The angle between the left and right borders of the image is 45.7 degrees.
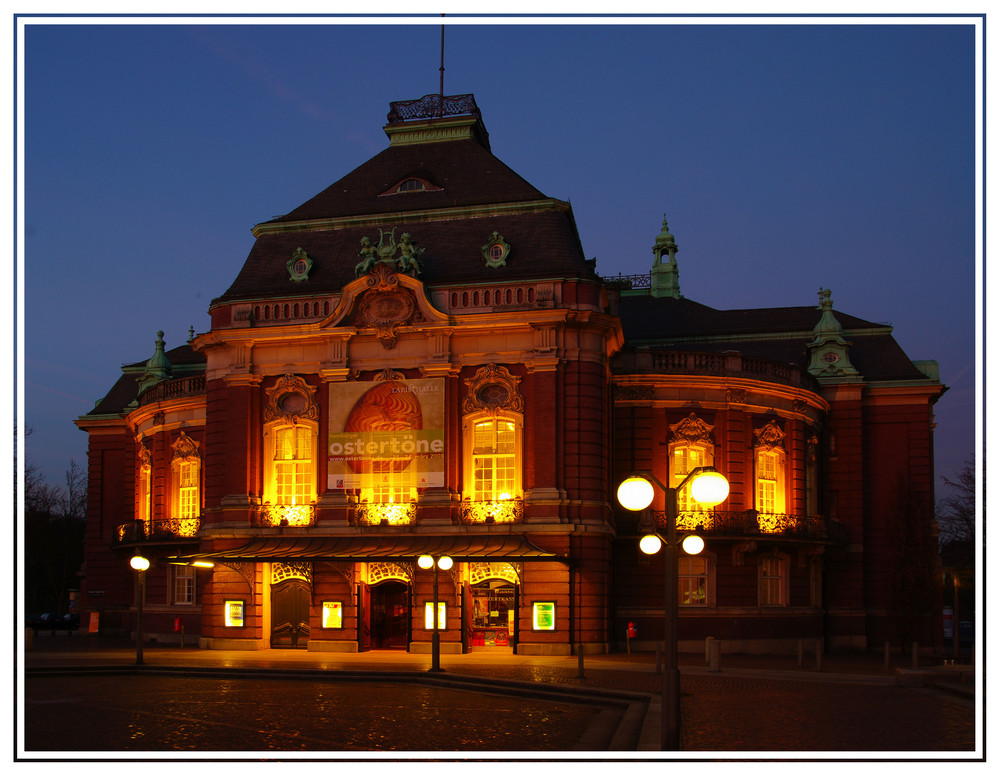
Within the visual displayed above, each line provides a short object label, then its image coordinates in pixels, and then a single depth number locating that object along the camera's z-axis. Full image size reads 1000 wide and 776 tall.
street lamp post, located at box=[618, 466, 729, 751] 13.49
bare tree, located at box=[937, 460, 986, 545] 51.75
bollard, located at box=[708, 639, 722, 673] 29.78
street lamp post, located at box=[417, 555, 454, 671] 28.80
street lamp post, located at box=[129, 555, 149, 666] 31.09
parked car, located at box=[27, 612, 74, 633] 63.16
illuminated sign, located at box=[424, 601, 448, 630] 35.50
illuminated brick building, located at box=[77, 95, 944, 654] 35.69
